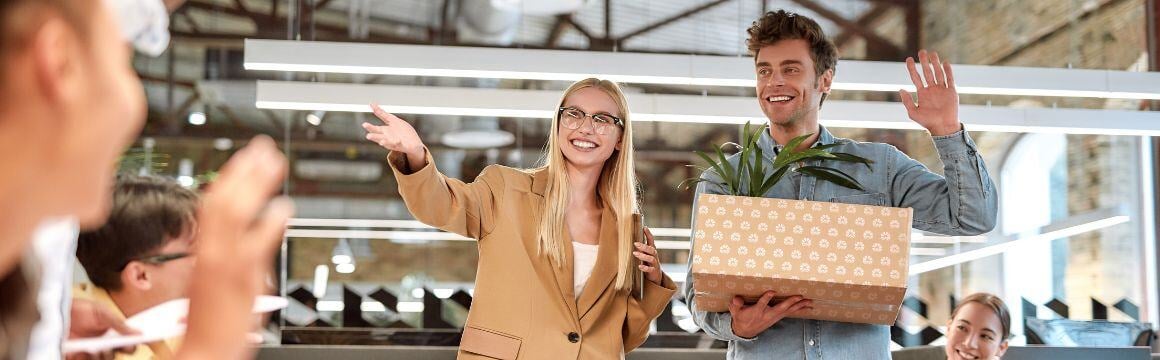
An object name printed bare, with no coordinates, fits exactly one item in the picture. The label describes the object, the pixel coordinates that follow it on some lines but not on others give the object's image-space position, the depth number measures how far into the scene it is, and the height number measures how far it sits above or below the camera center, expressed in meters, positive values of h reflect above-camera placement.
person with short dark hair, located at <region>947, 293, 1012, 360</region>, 3.51 -0.29
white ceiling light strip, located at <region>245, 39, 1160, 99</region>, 5.82 +0.84
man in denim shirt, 2.24 +0.11
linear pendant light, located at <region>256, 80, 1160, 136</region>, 6.24 +0.69
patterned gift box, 2.00 -0.03
